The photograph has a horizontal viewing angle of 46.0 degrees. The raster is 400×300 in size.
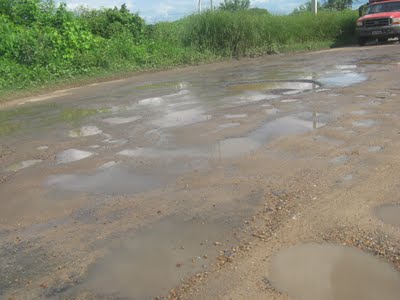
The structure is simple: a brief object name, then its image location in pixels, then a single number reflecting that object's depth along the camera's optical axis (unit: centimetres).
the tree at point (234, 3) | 3441
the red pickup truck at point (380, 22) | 2033
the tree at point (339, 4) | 4194
